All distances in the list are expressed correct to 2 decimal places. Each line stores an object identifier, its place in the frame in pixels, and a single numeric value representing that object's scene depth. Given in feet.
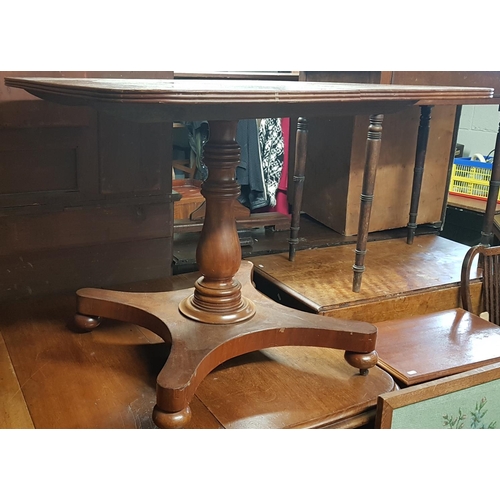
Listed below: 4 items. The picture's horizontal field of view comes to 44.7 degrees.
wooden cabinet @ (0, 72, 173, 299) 4.93
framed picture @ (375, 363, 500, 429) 3.54
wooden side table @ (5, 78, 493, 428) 3.17
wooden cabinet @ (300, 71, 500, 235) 7.00
